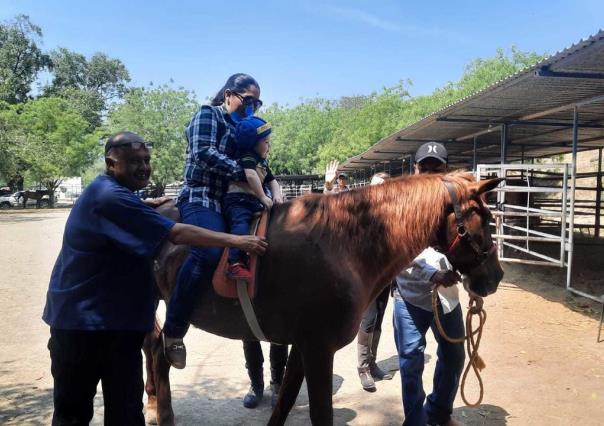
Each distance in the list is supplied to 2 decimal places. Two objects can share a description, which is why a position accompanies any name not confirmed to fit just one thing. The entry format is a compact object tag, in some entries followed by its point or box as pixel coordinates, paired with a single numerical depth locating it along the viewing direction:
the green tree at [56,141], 35.03
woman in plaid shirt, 2.85
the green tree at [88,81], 61.03
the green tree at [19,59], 50.56
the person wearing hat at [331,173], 4.25
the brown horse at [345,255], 2.68
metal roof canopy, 5.77
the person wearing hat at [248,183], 2.89
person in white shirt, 3.05
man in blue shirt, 2.18
